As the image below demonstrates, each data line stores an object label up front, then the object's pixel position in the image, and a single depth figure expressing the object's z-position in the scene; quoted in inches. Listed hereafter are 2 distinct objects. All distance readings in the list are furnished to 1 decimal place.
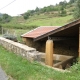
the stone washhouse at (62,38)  206.2
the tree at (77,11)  823.8
